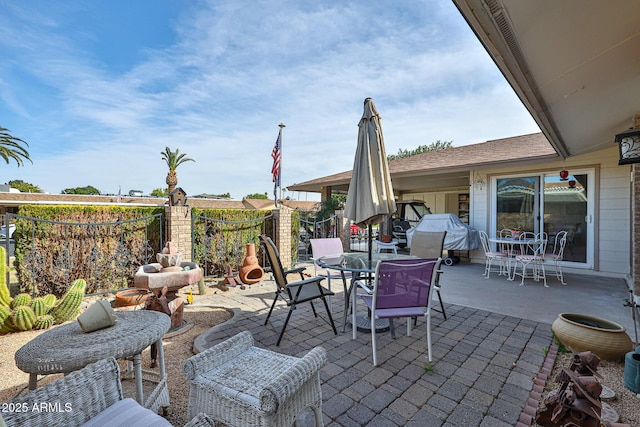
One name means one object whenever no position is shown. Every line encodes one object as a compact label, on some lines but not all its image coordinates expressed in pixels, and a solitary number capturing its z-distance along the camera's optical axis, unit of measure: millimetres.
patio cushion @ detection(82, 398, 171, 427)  1123
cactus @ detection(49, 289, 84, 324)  3543
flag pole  8578
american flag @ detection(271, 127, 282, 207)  8766
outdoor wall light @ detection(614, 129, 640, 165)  3238
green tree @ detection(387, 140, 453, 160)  35062
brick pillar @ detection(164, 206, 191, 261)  5430
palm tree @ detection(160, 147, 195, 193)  12227
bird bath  3212
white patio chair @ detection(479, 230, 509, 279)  6189
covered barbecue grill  7504
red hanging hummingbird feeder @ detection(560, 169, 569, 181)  6777
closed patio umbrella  3436
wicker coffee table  1496
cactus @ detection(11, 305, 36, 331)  3285
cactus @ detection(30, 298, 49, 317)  3492
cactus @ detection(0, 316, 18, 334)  3256
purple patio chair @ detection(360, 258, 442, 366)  2590
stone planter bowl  2605
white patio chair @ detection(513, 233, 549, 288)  5641
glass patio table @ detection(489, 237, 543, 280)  6049
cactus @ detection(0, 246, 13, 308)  3311
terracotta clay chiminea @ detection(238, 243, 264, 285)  5773
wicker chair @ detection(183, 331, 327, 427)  1350
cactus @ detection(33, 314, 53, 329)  3444
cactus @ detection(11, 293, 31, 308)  3418
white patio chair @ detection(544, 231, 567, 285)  5617
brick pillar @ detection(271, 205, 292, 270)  6887
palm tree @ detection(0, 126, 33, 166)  9177
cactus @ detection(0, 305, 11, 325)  3203
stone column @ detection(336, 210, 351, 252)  8883
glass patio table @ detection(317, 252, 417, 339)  3140
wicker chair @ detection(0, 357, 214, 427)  997
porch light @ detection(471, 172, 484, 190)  8125
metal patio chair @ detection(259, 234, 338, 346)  3159
